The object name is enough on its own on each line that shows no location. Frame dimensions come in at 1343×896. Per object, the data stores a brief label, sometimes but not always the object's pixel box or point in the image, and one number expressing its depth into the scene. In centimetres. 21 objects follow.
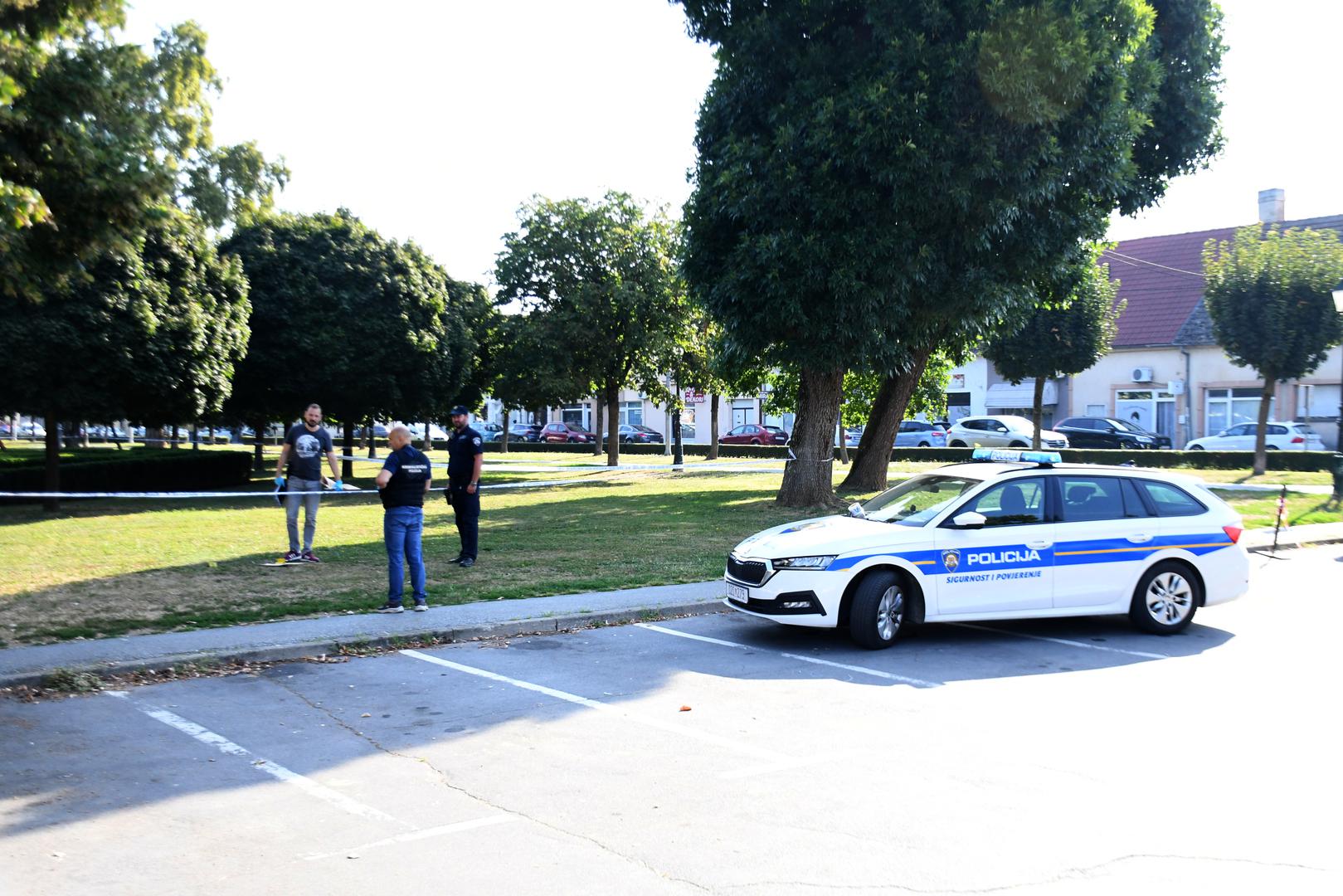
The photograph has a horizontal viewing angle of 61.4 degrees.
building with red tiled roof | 4316
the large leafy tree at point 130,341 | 1941
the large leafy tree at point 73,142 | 1009
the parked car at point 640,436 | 6400
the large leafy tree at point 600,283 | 3225
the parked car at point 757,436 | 5838
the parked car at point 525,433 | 7181
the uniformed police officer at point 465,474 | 1298
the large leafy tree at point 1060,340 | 3175
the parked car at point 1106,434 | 4250
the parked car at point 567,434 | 6719
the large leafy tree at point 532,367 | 3212
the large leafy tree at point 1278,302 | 2858
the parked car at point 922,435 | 4809
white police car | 921
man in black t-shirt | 1332
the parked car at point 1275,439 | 3912
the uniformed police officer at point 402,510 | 1033
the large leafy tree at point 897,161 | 1681
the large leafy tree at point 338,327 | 2703
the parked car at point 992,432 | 4369
